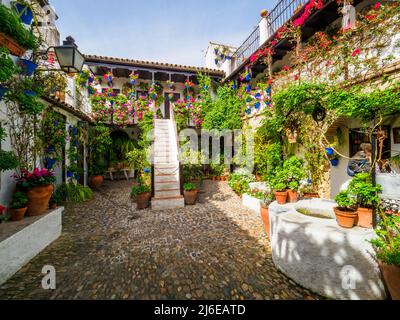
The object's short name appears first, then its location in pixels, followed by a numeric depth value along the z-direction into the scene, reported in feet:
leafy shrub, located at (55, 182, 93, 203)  19.87
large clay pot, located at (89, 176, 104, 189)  27.48
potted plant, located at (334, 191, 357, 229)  7.56
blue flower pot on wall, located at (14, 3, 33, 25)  11.45
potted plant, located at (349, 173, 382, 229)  7.50
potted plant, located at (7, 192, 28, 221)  10.16
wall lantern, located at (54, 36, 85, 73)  11.66
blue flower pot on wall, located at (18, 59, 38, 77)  11.40
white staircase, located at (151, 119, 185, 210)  18.60
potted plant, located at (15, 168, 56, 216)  11.08
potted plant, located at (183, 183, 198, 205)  19.26
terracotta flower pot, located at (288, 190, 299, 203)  12.10
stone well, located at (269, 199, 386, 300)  6.63
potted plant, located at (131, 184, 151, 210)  18.11
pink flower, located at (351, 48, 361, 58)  13.29
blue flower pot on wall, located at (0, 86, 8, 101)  8.43
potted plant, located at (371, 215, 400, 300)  5.82
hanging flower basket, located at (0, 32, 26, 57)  7.99
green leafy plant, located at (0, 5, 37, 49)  7.75
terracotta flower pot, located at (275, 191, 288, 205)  11.78
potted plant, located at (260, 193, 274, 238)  11.65
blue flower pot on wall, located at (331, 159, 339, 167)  16.94
